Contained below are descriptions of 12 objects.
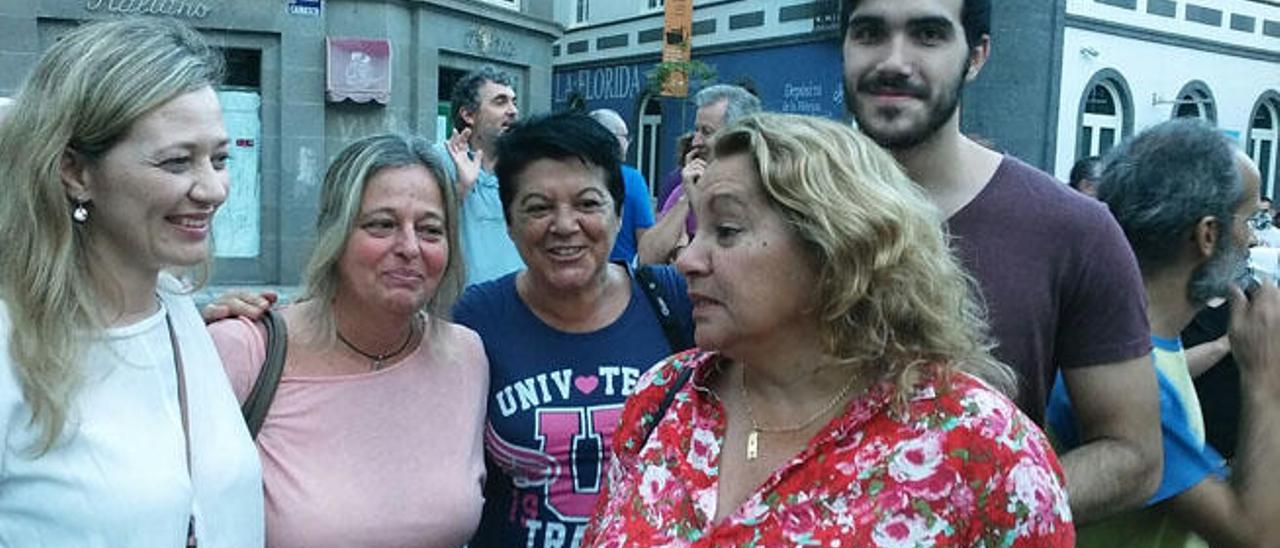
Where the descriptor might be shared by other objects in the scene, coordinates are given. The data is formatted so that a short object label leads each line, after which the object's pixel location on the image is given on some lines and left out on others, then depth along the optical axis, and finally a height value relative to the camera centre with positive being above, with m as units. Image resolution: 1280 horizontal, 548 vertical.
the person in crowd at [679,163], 5.37 +0.25
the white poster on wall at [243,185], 12.02 +0.14
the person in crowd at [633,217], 5.08 -0.04
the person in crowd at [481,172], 4.34 +0.14
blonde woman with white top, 1.82 -0.19
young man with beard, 2.01 -0.06
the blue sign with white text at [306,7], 11.80 +2.16
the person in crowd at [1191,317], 2.28 -0.22
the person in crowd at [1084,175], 6.13 +0.30
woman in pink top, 2.31 -0.42
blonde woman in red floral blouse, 1.60 -0.28
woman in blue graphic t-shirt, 2.52 -0.32
